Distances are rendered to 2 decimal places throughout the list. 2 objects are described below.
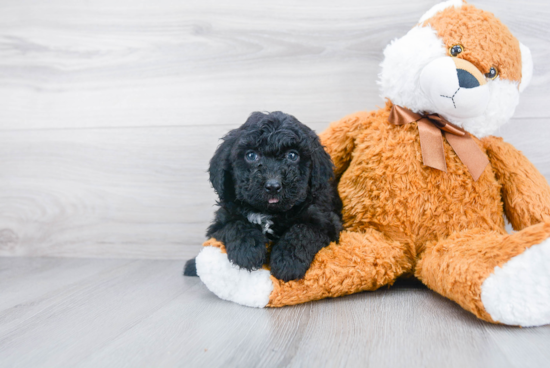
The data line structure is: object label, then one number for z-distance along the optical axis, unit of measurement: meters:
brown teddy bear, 1.02
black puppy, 0.98
